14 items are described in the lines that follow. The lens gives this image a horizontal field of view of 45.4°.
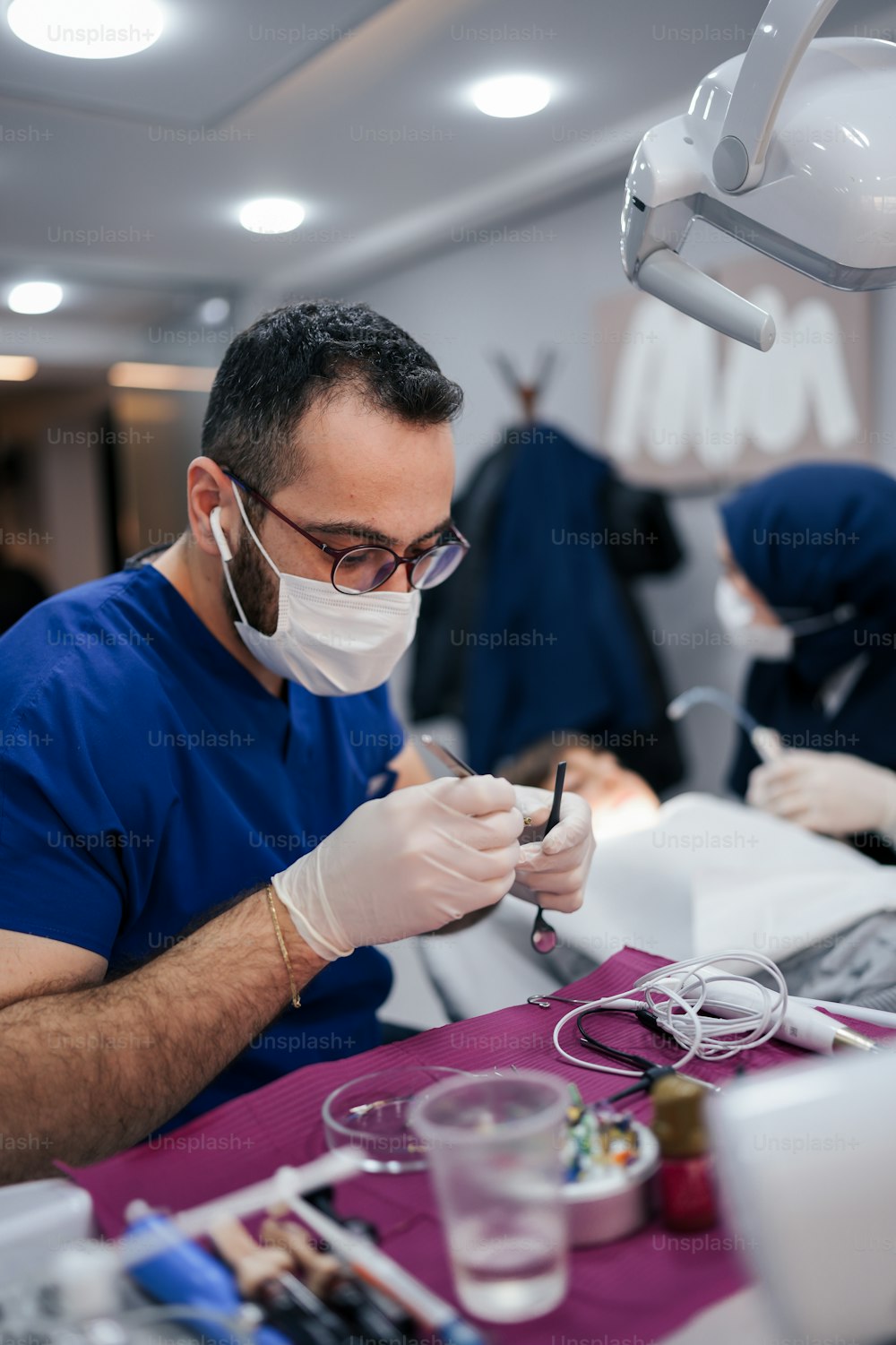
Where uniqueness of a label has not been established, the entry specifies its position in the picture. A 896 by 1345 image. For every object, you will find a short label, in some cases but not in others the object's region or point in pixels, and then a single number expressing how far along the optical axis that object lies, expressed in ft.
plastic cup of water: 2.17
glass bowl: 2.76
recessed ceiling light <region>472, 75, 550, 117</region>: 8.36
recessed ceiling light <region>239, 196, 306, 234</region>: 11.03
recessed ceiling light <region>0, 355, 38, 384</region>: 14.74
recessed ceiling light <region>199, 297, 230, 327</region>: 14.30
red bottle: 2.39
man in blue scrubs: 3.53
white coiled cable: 3.26
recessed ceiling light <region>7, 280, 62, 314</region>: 12.92
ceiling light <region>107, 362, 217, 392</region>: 14.64
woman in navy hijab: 7.72
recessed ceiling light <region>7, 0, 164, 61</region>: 6.40
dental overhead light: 3.04
